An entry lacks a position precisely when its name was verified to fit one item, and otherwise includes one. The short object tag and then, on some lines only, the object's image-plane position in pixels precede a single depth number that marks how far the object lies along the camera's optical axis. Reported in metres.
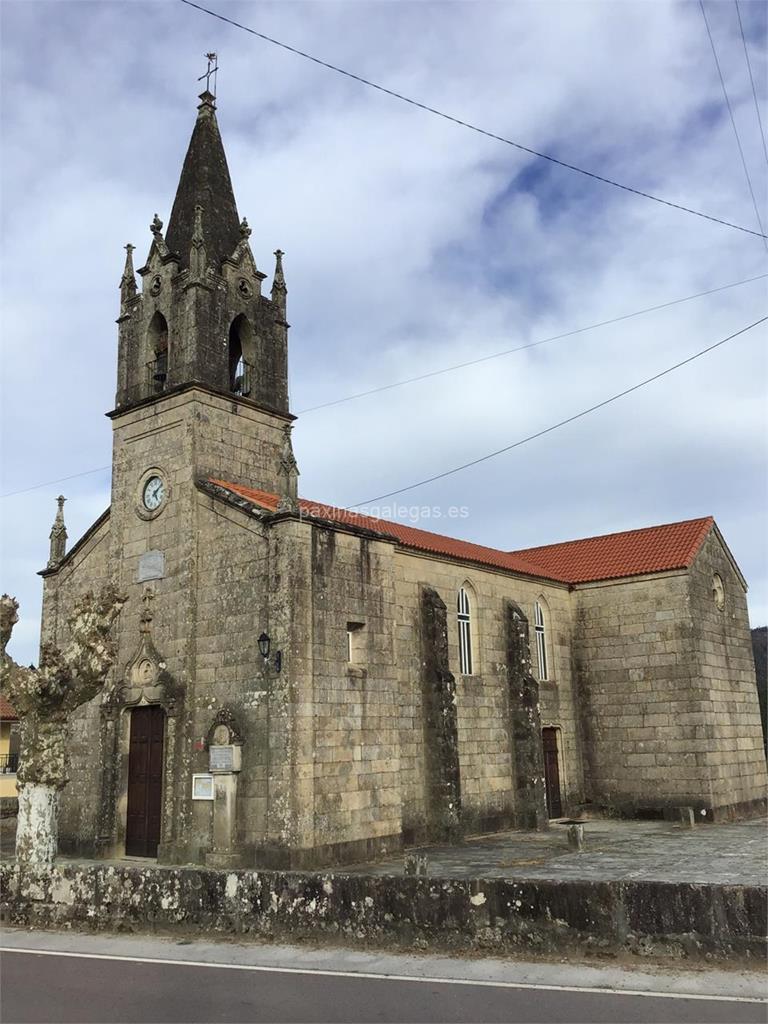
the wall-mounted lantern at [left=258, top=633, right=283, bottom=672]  18.00
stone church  18.38
